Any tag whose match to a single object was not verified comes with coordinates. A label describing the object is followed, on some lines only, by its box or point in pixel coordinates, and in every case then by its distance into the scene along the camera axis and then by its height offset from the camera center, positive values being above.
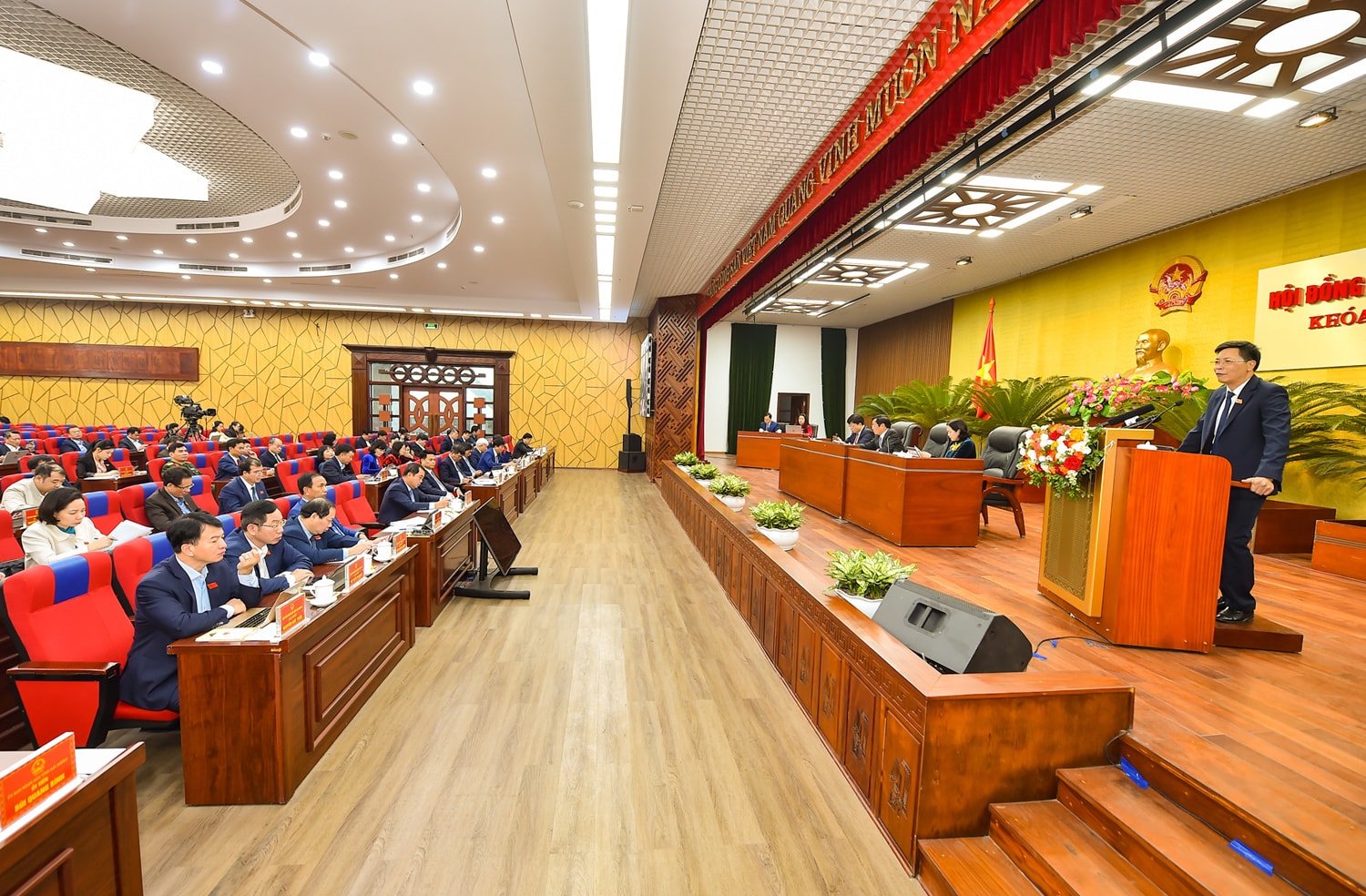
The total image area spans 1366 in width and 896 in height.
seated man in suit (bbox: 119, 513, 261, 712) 2.22 -0.90
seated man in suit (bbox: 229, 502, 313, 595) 2.83 -0.76
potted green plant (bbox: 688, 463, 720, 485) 7.54 -1.00
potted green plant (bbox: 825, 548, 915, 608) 2.82 -0.85
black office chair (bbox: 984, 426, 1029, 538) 5.62 -0.61
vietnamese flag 9.84 +0.74
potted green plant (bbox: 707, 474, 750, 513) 5.52 -0.91
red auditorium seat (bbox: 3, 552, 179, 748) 2.03 -1.01
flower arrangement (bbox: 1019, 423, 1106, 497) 2.99 -0.26
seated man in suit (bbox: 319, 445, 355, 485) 6.20 -0.91
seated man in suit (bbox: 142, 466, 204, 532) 4.28 -0.88
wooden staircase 1.45 -1.18
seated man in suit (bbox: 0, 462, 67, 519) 4.17 -0.83
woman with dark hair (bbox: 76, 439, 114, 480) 5.75 -0.83
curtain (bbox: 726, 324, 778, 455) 14.60 +0.78
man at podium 2.79 -0.15
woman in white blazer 3.29 -0.87
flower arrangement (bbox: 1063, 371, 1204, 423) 6.09 +0.18
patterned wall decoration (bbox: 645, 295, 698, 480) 11.07 +0.43
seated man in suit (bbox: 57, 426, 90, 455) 8.01 -0.93
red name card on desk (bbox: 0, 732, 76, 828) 1.14 -0.83
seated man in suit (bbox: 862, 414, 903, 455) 6.24 -0.41
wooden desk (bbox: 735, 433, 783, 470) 11.15 -0.99
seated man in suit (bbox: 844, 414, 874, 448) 7.54 -0.44
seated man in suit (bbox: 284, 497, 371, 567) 3.32 -0.84
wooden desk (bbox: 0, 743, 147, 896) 1.14 -1.01
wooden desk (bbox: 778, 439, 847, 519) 6.17 -0.86
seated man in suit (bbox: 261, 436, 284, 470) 7.77 -0.96
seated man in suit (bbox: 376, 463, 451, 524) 4.82 -0.91
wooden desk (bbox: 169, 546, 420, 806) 2.12 -1.25
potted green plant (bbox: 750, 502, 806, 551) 4.05 -0.88
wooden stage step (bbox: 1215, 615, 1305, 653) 2.77 -1.08
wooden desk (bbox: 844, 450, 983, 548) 4.85 -0.83
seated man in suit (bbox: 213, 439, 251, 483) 6.68 -0.91
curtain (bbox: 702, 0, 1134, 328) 2.77 +1.85
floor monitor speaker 2.13 -0.89
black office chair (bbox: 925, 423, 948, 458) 6.35 -0.42
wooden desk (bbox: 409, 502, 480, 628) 3.96 -1.31
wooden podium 2.68 -0.62
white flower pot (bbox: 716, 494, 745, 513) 5.47 -0.98
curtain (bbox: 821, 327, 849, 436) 14.94 +0.88
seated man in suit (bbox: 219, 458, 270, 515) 4.59 -0.85
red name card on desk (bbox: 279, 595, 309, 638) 2.20 -0.88
